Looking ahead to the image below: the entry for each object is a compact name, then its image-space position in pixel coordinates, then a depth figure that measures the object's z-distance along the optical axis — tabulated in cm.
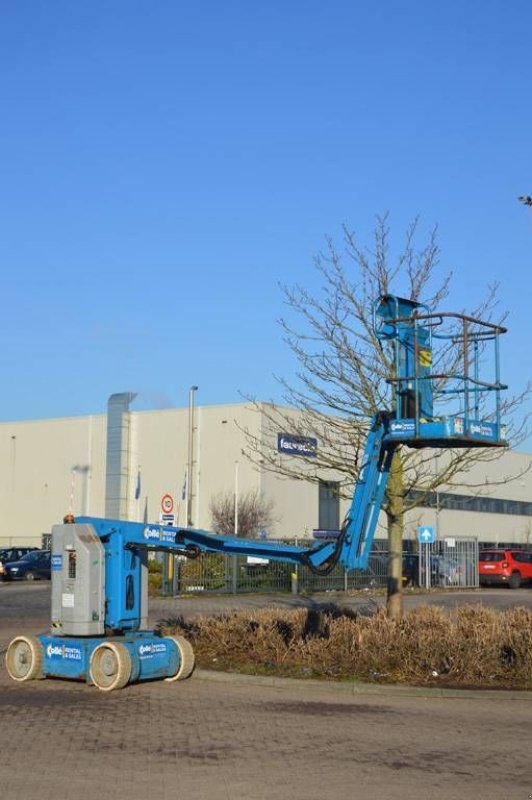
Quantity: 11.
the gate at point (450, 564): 4103
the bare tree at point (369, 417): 1739
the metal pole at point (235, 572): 3425
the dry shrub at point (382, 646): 1361
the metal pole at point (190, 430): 5156
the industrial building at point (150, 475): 5697
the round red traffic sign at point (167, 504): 3388
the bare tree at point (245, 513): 5347
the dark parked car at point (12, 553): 4716
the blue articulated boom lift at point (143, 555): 1296
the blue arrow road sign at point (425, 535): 3953
